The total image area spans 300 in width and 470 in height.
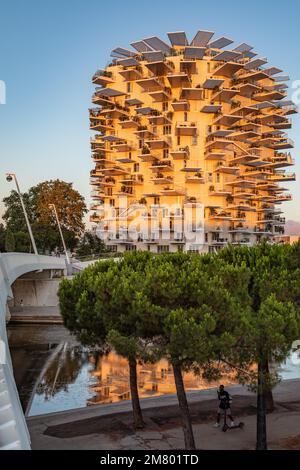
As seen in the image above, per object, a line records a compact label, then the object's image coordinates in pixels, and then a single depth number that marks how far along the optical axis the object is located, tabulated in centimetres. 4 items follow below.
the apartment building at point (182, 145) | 9300
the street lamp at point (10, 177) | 4192
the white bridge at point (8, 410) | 882
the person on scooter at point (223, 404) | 1919
